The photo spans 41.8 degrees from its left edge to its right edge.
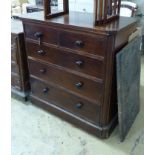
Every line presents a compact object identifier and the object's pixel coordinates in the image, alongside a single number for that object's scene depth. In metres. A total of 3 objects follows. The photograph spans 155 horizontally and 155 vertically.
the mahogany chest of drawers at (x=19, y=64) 2.09
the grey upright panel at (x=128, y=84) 1.61
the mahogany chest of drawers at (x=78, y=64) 1.54
